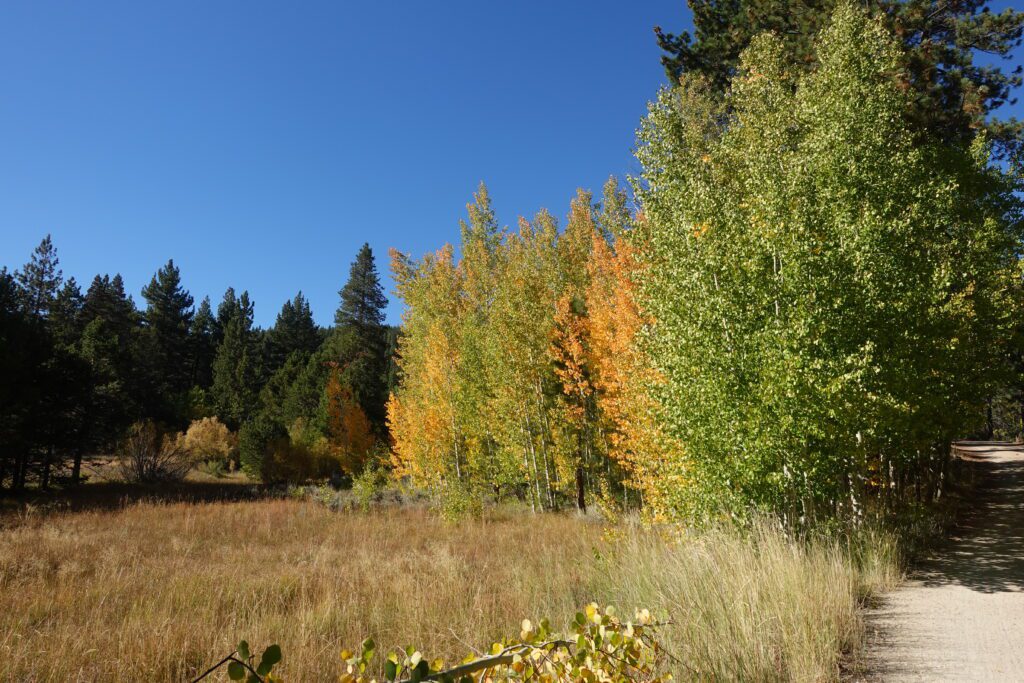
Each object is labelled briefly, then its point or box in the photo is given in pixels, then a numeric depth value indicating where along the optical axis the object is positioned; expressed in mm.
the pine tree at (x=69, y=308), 38250
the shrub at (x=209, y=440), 37781
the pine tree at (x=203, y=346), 56781
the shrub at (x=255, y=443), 33844
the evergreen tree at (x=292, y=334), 58500
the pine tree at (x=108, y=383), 26781
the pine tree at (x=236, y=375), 47375
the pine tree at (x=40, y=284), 36156
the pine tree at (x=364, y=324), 44031
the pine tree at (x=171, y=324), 52094
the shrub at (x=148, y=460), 27453
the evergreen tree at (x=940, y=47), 13727
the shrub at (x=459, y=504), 15922
